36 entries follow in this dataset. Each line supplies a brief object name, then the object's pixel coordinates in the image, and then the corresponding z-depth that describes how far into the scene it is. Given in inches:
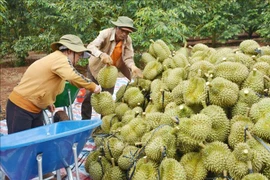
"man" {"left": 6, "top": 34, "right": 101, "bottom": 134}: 100.8
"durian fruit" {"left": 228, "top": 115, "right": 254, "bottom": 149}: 85.3
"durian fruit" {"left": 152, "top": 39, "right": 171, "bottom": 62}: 137.5
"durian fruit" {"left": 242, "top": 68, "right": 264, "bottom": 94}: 97.3
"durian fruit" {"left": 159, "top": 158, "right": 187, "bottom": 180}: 80.7
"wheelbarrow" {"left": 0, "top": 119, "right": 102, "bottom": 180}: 70.5
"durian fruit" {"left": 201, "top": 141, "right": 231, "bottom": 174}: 82.0
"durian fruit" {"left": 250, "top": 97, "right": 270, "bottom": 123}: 85.0
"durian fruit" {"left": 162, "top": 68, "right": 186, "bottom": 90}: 113.8
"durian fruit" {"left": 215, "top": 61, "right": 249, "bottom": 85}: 98.3
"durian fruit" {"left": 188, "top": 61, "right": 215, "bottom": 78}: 104.6
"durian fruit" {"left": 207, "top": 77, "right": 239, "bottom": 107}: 91.1
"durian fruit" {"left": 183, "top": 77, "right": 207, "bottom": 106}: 92.4
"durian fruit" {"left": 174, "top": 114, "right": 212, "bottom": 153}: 82.2
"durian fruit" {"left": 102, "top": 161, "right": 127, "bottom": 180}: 105.0
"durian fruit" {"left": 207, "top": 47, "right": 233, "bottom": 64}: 116.4
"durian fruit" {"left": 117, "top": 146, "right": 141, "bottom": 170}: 99.1
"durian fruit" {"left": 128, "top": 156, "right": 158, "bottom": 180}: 87.4
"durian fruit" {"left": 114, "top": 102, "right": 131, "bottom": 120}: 127.0
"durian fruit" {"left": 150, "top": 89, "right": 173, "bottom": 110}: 110.6
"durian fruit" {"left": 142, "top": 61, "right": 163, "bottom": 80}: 132.1
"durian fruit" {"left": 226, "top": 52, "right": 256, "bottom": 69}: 108.4
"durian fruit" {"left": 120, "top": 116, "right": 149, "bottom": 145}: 105.8
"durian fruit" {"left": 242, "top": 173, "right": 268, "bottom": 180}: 75.3
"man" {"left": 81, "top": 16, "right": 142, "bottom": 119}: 146.5
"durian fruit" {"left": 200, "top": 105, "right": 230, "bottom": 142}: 87.7
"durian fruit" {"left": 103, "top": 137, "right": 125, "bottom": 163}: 107.7
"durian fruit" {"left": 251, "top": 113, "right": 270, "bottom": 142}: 81.5
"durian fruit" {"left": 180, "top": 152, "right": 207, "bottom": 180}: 83.4
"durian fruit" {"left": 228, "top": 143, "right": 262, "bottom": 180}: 76.4
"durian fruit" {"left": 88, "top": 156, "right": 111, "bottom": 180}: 111.0
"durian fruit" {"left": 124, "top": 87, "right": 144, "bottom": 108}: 128.1
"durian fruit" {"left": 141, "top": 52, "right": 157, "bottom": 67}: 141.5
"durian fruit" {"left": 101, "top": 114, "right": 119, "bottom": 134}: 127.8
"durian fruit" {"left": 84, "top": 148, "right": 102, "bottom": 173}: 116.3
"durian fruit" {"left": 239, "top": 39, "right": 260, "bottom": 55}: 119.6
